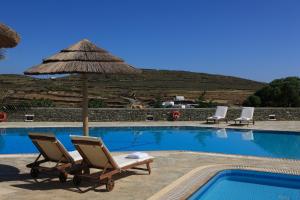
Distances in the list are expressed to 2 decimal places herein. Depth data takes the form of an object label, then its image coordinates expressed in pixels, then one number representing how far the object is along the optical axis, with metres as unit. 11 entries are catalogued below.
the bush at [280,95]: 18.34
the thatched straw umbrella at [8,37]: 4.36
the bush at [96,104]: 14.74
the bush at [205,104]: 16.14
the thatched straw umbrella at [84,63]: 5.21
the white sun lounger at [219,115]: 12.82
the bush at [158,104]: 15.93
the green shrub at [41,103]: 14.01
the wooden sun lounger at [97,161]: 4.52
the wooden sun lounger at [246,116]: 12.37
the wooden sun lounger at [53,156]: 4.87
